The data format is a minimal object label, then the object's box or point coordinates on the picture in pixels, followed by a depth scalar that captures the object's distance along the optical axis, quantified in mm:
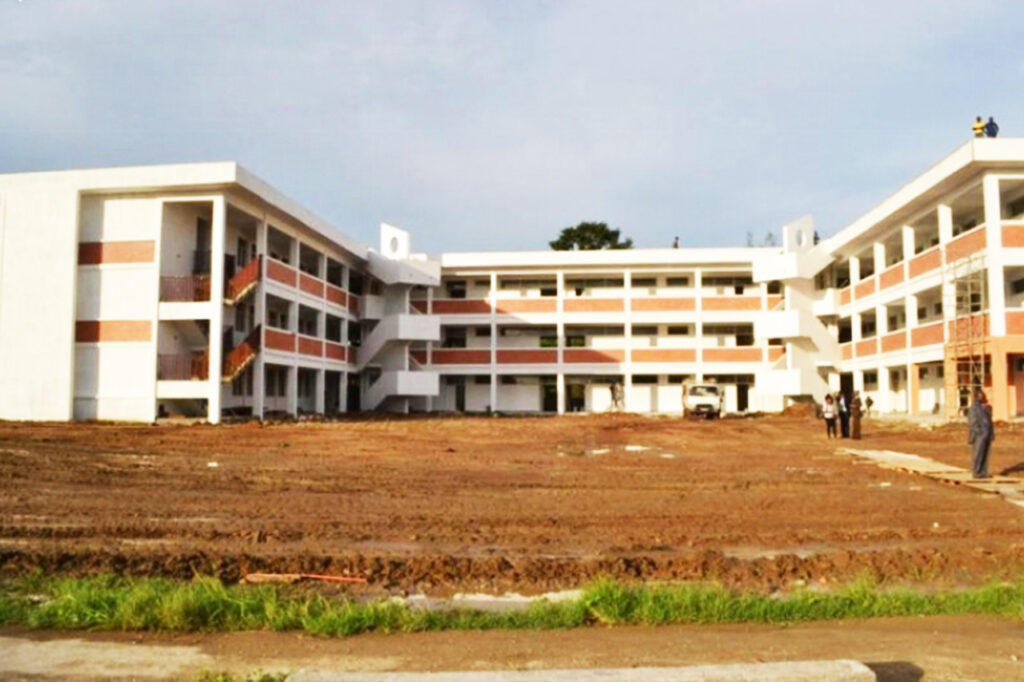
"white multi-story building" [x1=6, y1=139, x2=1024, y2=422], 29125
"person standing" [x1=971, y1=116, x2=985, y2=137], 32156
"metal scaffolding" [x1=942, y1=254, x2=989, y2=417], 28344
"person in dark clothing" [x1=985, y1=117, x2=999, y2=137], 32375
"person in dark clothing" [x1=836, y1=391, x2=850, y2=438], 25844
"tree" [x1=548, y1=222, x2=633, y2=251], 74000
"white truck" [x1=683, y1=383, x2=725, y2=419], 40469
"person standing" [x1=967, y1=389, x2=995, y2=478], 14969
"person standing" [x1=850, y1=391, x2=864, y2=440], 25452
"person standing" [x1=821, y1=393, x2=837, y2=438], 26078
